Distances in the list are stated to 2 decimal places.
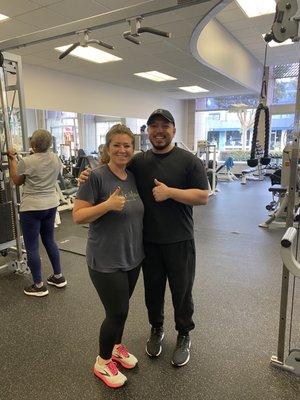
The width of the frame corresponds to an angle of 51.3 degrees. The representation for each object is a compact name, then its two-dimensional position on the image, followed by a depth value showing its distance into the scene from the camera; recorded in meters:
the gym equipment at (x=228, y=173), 10.61
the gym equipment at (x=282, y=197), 4.81
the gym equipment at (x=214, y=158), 8.01
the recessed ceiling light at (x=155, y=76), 7.24
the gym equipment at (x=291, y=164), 1.60
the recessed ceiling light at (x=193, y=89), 9.07
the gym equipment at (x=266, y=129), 1.76
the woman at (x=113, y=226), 1.52
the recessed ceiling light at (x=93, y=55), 5.39
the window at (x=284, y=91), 10.37
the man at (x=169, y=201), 1.67
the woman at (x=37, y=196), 2.60
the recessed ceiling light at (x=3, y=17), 3.92
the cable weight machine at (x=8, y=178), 2.85
